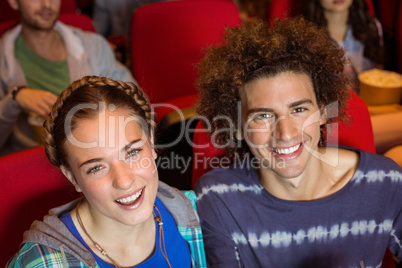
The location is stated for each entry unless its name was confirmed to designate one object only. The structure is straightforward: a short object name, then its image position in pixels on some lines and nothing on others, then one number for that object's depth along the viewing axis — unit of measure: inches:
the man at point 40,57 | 85.7
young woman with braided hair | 41.9
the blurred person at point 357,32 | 96.7
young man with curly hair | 49.9
